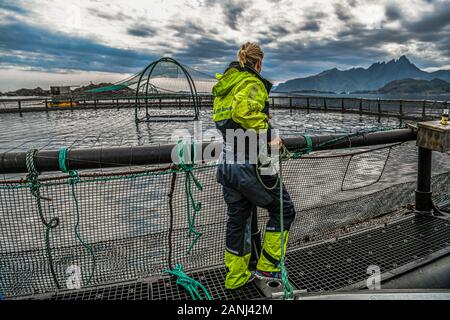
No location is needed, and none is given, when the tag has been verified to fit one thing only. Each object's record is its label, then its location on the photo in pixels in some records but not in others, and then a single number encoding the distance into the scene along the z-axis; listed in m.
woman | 2.15
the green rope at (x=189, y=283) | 2.26
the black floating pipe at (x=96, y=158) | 2.07
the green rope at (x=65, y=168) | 2.11
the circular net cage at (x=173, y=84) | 27.66
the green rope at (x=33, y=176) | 2.06
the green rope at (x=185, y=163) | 2.31
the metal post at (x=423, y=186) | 3.68
